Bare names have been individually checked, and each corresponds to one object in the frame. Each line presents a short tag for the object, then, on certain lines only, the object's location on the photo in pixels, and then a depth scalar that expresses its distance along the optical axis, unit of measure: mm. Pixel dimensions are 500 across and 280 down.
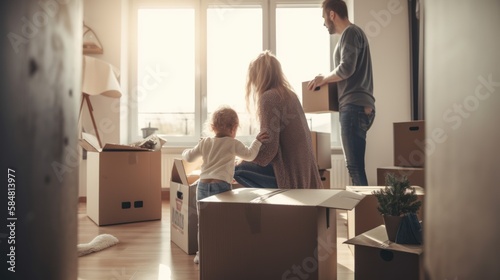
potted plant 1132
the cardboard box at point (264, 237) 959
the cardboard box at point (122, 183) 2314
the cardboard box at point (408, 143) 2283
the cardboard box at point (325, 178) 2598
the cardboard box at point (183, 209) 1663
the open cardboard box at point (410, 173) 2100
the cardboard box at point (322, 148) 2502
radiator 3473
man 2002
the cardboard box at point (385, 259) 1040
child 1556
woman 1654
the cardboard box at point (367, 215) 1544
